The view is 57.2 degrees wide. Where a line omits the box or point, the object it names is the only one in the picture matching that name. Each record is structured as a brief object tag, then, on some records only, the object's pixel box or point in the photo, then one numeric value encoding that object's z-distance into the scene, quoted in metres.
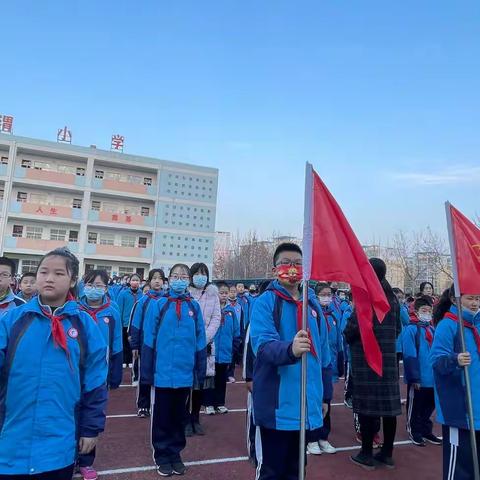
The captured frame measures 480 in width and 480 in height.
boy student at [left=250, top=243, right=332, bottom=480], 2.93
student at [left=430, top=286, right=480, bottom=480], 3.24
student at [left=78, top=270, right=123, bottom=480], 4.79
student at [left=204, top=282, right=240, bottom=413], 6.80
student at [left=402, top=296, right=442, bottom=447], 5.57
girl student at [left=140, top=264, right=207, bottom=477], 4.38
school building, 28.55
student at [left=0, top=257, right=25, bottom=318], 4.17
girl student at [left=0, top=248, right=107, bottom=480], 2.32
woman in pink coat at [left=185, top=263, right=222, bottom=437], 5.68
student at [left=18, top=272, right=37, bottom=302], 6.12
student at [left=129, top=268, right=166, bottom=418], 5.55
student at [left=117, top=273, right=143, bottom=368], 10.11
